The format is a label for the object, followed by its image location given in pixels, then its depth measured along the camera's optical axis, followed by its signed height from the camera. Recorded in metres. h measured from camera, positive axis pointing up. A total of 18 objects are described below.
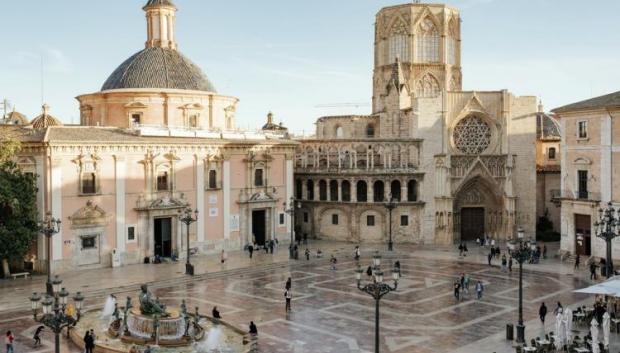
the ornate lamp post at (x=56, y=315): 17.86 -3.63
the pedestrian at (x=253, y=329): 23.66 -5.31
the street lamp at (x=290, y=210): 42.97 -2.25
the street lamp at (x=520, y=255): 23.66 -2.94
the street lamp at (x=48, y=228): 30.53 -2.34
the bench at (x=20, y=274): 35.84 -5.06
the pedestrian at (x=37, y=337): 23.41 -5.48
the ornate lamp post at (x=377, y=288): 19.19 -3.23
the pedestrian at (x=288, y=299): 28.86 -5.19
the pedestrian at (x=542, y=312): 26.05 -5.26
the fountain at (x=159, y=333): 22.98 -5.50
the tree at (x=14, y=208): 33.94 -1.48
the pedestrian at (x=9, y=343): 21.88 -5.31
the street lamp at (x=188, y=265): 36.63 -4.82
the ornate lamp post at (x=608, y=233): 30.55 -2.63
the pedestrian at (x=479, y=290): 31.40 -5.27
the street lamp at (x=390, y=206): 45.78 -2.01
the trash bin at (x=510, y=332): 24.23 -5.58
